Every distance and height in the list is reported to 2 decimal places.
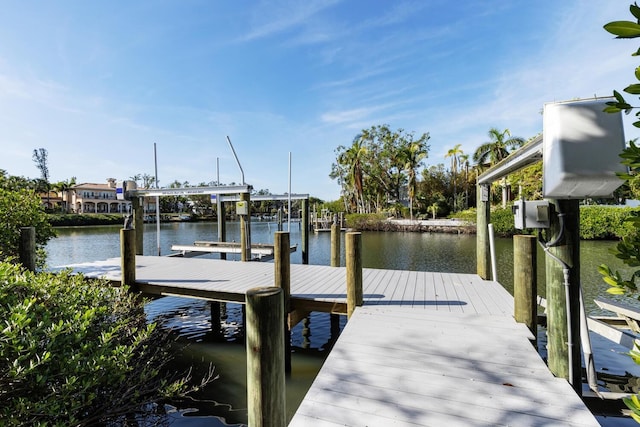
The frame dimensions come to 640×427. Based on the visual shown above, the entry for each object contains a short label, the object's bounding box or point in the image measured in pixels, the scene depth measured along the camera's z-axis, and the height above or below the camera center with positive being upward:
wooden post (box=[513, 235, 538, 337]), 3.15 -0.73
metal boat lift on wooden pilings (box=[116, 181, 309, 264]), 7.94 +0.38
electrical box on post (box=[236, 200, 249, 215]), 7.84 +0.22
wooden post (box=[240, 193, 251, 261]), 7.93 -0.43
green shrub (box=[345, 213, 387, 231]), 30.62 -0.70
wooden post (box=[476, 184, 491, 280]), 5.66 -0.36
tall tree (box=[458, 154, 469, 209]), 35.34 +4.81
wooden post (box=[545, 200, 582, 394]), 2.65 -0.74
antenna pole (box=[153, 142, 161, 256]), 10.90 +2.23
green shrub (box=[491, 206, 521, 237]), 23.03 -0.80
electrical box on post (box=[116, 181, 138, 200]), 9.16 +0.93
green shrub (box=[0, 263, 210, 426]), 2.07 -1.08
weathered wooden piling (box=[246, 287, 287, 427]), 1.99 -0.97
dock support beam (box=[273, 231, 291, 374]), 4.55 -0.75
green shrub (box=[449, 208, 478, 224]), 26.88 -0.25
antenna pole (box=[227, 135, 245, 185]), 9.98 +2.18
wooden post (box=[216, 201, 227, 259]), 11.28 -0.23
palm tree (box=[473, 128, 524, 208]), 29.00 +6.44
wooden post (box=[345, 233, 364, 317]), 3.90 -0.72
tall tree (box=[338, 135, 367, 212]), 34.34 +5.64
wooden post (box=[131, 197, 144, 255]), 9.27 -0.08
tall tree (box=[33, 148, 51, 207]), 69.38 +13.63
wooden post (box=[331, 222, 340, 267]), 7.54 -0.86
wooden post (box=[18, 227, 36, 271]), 5.43 -0.50
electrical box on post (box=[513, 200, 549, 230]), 2.76 -0.03
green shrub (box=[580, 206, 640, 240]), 19.69 -0.73
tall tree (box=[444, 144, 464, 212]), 36.66 +6.68
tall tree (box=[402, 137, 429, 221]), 32.03 +5.67
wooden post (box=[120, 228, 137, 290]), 5.33 -0.69
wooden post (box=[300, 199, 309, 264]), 9.93 -0.59
